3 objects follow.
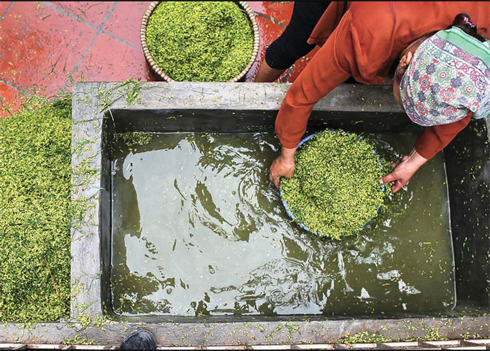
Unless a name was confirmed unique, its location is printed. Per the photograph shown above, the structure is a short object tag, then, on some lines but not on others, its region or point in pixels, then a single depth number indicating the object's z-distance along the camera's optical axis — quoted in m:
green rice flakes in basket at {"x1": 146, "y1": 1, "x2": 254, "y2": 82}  2.22
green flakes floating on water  2.09
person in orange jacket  1.23
